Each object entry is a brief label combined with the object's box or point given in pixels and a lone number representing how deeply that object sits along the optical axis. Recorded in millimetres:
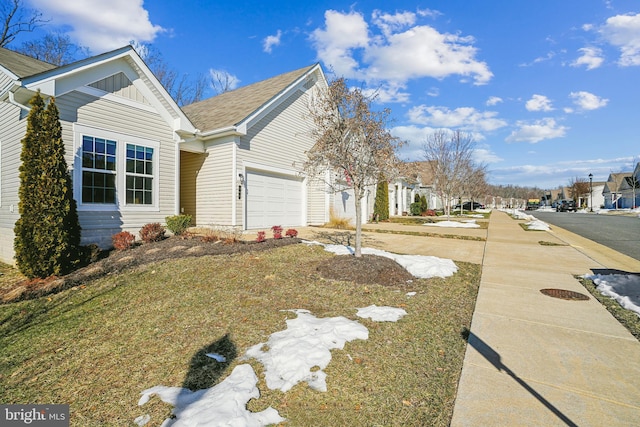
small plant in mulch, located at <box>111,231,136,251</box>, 8383
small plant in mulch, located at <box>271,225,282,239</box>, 9600
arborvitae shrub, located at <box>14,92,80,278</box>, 6645
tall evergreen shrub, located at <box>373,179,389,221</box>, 20531
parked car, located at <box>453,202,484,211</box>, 54469
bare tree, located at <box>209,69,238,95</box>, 31047
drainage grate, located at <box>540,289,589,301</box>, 5180
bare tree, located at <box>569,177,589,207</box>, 59281
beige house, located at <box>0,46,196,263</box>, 8078
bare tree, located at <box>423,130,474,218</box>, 25547
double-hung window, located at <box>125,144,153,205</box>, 9344
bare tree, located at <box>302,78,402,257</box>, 6770
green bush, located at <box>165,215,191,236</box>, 9891
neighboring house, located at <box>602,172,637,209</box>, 52188
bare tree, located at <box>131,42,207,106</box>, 27220
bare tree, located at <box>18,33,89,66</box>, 21984
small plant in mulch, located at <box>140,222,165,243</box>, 9039
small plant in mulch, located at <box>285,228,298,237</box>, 9922
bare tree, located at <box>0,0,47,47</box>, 19188
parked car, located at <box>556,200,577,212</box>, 51531
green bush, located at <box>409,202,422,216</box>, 31359
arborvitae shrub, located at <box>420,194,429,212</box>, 32194
